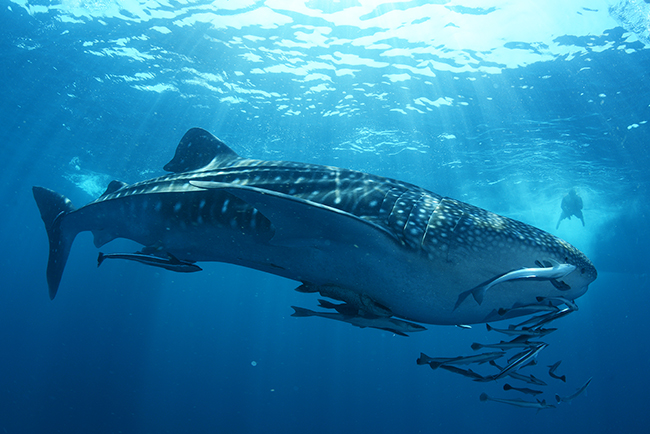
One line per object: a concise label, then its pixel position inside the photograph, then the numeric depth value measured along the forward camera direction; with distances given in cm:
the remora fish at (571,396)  568
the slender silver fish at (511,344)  318
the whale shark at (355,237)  235
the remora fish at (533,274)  206
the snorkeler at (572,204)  2442
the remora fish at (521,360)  328
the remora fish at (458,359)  296
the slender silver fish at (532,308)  245
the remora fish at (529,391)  436
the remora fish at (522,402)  416
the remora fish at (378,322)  246
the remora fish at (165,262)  334
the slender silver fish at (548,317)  267
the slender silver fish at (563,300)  241
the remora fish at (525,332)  304
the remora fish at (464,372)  329
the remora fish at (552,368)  463
